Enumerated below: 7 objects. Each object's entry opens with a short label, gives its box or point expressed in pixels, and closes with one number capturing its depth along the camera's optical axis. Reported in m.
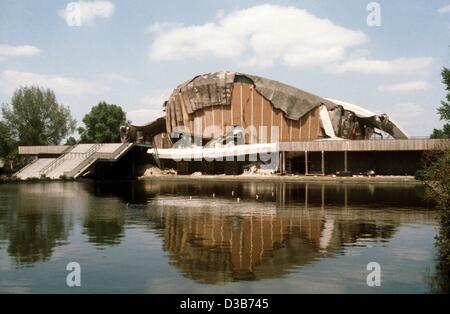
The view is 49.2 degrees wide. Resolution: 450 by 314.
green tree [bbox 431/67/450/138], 54.43
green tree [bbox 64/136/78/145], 103.25
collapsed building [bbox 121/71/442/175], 65.81
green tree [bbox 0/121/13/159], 73.19
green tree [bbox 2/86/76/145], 93.19
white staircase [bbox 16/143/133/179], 62.06
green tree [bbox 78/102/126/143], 104.88
